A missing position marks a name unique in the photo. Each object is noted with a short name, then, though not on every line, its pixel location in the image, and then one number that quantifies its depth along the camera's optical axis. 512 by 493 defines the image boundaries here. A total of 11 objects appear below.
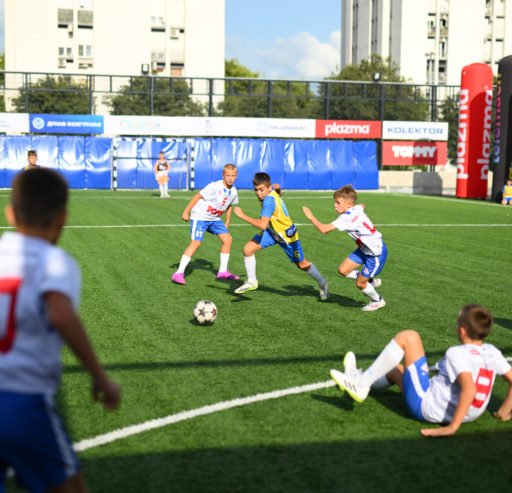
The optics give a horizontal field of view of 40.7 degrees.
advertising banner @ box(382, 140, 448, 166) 40.56
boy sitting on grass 4.24
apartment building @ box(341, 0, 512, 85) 82.62
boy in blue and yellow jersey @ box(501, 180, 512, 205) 28.11
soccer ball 7.38
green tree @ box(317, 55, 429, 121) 57.75
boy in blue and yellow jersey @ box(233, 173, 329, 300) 8.83
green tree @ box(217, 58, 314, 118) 58.34
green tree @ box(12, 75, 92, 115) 54.44
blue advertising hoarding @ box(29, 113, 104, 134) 37.49
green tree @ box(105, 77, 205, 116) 57.41
